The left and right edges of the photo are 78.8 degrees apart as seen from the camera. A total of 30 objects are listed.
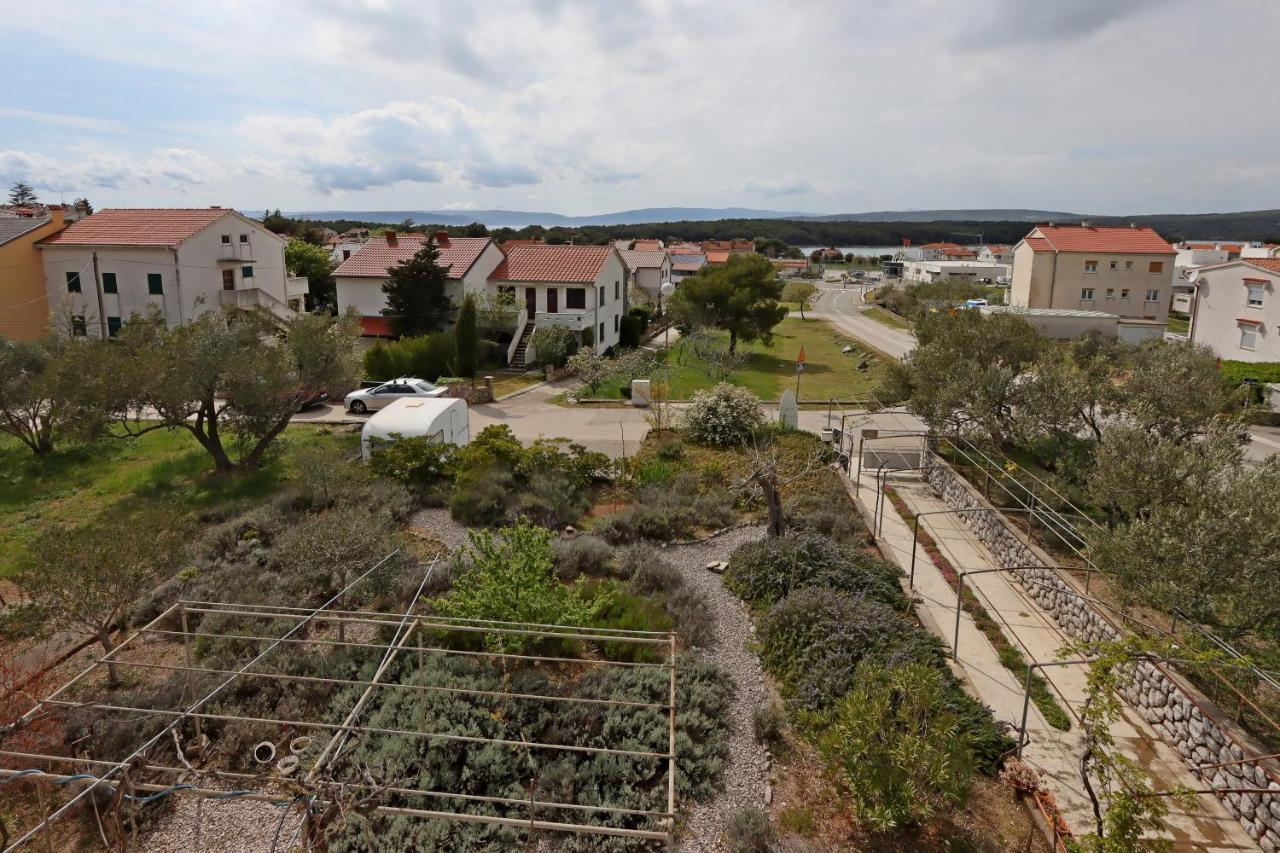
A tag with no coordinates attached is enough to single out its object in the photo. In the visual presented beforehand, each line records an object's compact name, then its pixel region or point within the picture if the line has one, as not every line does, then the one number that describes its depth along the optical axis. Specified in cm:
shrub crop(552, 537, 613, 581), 1427
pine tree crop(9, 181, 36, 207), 10562
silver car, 2761
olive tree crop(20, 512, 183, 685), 1020
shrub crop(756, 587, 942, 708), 1058
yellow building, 3397
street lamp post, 3959
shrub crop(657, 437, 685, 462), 2145
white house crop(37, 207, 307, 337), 3506
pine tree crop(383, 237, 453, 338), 3534
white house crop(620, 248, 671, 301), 6938
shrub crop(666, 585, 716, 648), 1198
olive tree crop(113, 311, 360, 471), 1798
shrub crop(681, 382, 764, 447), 2269
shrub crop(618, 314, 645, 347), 4412
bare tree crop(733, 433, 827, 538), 1520
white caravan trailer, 2031
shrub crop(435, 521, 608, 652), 1060
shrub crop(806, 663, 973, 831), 785
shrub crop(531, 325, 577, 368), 3472
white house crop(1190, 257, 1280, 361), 3550
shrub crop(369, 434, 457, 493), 1906
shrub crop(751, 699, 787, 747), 971
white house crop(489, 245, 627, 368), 3697
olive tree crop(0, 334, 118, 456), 1819
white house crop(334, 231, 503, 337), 3703
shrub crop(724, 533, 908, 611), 1345
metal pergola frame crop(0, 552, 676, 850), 617
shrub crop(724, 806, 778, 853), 776
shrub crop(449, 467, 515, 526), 1717
